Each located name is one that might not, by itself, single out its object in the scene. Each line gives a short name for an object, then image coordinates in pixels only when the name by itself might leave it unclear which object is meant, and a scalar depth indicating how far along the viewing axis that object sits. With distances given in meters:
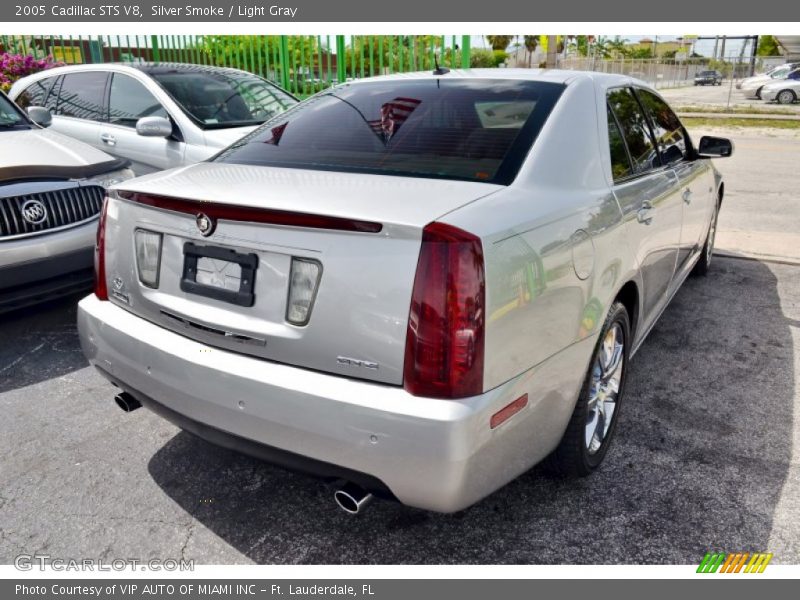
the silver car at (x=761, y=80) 31.77
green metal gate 10.38
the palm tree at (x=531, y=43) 69.75
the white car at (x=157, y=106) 6.18
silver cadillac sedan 1.96
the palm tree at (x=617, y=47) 71.79
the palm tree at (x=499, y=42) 76.94
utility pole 17.11
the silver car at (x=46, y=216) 4.02
